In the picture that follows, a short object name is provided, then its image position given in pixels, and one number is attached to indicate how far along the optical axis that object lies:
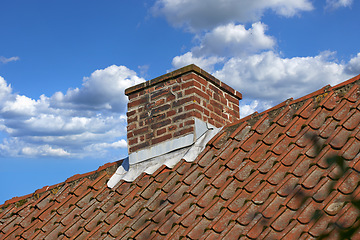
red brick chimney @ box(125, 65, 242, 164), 5.91
